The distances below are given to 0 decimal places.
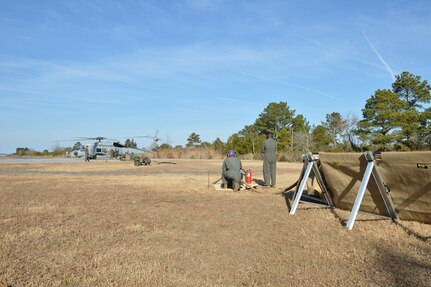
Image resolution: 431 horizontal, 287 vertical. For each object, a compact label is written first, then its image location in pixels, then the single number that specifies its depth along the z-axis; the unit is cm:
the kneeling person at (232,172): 1267
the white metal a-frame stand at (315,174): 865
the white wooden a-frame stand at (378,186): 664
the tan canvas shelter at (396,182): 670
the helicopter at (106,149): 4712
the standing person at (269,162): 1383
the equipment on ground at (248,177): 1344
